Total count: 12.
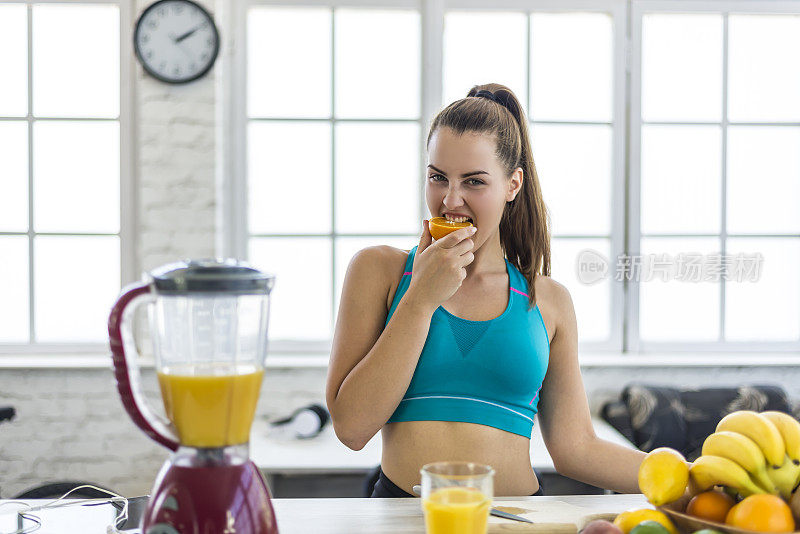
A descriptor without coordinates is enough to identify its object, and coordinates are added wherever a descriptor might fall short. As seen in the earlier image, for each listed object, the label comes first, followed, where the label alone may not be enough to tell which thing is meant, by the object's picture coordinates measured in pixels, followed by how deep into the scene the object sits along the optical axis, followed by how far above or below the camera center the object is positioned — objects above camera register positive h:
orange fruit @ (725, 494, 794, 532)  0.82 -0.31
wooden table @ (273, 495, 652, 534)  0.96 -0.39
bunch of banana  0.88 -0.26
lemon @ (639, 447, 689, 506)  0.91 -0.29
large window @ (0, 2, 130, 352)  3.00 +0.29
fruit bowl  0.84 -0.34
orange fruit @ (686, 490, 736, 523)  0.89 -0.32
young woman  1.24 -0.21
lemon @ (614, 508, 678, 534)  0.88 -0.33
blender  0.78 -0.17
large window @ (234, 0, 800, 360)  3.07 +0.45
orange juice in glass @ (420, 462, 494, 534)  0.82 -0.29
